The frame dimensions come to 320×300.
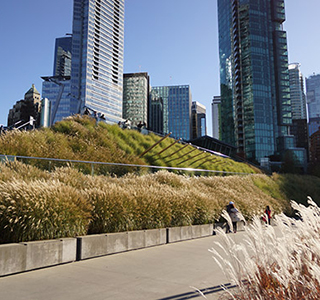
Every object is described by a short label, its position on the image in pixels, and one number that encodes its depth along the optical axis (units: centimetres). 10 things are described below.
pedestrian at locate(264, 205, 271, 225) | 1391
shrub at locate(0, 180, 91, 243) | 520
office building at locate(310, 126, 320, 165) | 14434
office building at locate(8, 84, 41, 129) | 10988
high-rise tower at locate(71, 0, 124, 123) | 13500
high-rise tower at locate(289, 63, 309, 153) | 17412
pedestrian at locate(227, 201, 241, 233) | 1080
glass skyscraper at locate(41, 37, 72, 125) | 13562
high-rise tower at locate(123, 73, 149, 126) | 18688
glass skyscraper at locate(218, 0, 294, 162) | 9131
